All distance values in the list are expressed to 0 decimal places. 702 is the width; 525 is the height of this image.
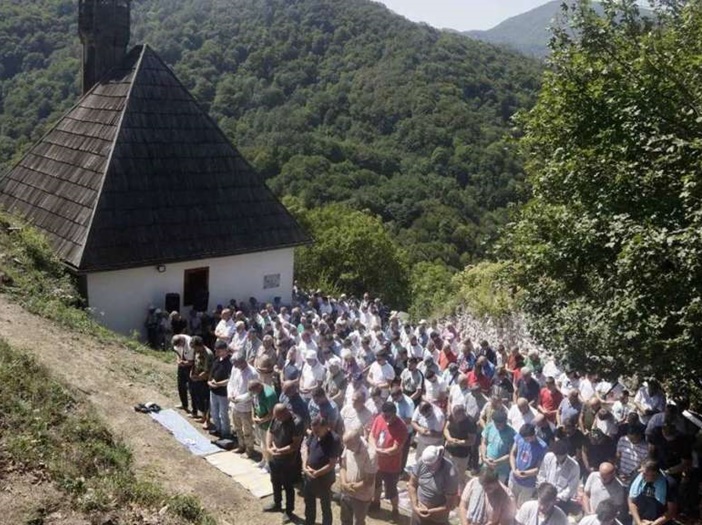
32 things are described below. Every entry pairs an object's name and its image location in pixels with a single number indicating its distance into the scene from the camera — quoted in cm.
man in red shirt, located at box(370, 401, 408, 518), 859
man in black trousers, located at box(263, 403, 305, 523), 830
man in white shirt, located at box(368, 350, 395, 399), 1109
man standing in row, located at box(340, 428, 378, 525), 789
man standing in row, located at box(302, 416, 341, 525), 795
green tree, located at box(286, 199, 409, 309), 3266
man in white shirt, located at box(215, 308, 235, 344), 1404
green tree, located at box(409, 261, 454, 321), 2660
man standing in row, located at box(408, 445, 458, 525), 748
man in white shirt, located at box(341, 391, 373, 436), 915
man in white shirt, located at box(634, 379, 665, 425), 996
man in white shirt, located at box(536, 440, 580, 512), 823
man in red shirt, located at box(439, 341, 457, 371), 1303
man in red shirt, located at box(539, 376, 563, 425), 1067
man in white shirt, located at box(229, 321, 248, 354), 1281
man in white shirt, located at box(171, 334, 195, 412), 1103
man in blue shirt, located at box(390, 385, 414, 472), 958
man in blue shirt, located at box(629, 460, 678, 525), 763
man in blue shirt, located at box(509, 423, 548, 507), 855
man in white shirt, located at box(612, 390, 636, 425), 1041
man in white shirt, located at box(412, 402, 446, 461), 916
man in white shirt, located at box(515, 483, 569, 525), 706
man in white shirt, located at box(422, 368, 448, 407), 1053
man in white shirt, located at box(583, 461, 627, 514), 777
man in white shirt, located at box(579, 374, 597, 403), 1157
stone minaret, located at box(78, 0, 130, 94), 2180
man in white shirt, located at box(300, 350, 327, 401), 1083
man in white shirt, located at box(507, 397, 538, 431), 923
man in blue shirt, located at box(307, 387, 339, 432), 881
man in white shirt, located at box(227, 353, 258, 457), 988
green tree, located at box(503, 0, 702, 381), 773
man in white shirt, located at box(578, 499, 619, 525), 738
